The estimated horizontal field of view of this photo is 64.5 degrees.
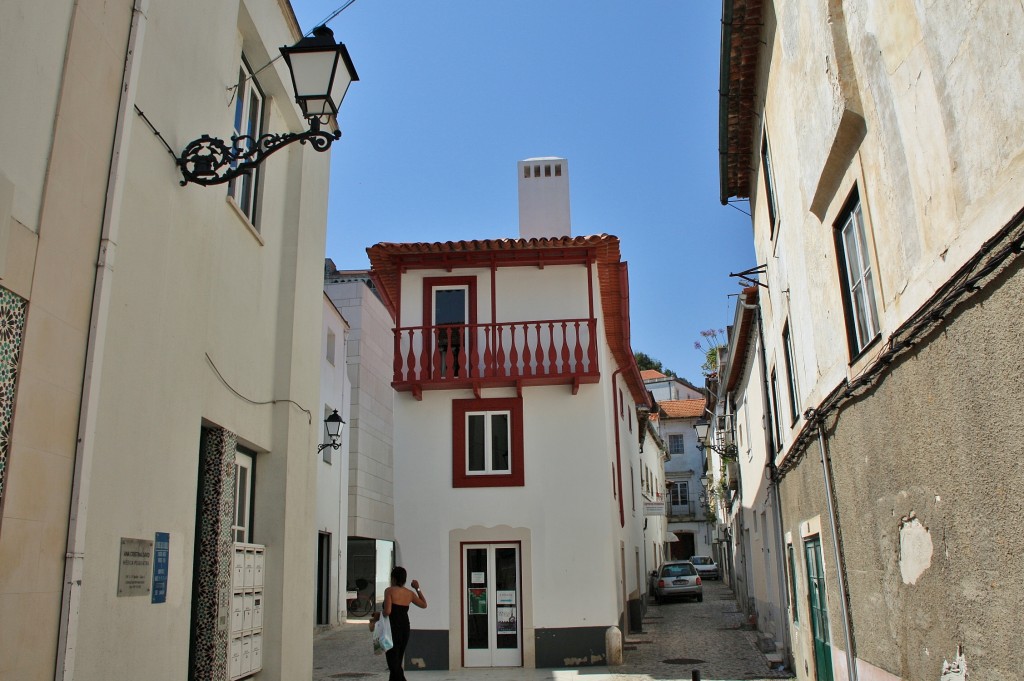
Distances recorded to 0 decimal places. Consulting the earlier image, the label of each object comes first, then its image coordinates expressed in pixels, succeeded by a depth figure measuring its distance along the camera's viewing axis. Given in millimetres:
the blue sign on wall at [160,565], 5055
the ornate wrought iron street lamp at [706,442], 23609
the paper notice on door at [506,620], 14828
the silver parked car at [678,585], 27500
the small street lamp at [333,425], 16141
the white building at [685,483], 52500
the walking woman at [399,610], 8852
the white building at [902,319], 3574
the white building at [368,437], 24906
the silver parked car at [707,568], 40906
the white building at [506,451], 14758
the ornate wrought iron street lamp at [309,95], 5449
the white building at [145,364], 3865
